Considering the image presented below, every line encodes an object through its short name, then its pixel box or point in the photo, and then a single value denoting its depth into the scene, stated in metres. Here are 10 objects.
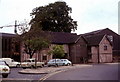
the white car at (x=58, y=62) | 27.52
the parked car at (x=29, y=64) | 24.90
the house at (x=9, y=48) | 32.52
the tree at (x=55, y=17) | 40.07
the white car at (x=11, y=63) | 26.45
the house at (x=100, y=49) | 37.06
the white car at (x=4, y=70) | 12.01
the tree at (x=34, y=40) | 22.86
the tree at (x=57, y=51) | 27.42
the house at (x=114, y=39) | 41.65
